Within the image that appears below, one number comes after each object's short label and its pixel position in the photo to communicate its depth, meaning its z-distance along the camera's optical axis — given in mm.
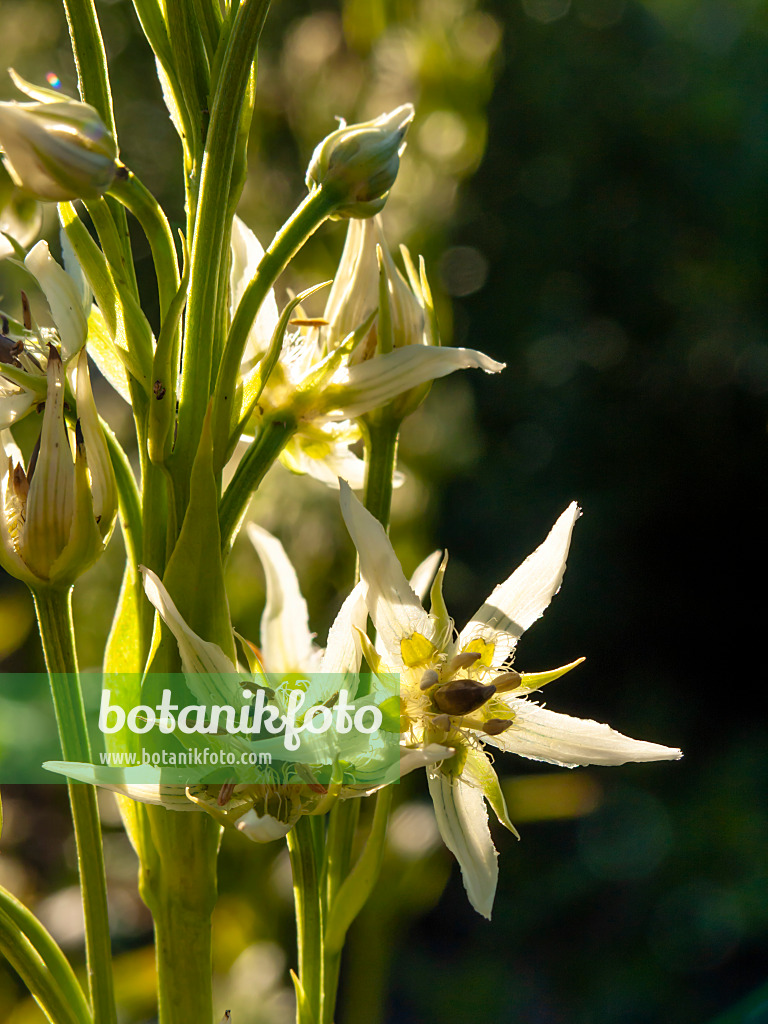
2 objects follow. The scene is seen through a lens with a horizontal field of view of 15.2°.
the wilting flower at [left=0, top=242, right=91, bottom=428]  210
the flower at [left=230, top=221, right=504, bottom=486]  219
